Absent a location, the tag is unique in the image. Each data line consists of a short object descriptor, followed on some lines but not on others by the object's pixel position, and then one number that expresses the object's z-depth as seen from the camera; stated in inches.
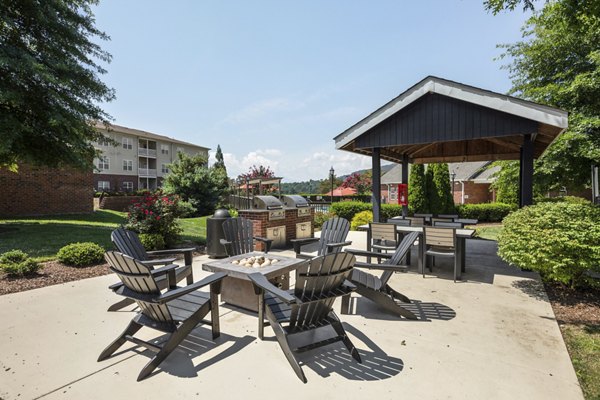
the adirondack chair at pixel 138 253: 153.0
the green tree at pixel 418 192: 652.7
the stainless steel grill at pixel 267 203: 313.9
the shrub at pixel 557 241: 156.2
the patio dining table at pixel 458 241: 217.2
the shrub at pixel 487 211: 647.1
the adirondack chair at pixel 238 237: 184.1
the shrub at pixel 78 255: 238.4
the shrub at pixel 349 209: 597.0
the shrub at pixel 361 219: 500.1
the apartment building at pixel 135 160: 1255.5
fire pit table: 139.6
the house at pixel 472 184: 926.4
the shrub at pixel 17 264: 203.8
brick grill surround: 305.3
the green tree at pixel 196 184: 728.3
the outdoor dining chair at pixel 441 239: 211.5
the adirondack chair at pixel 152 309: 100.8
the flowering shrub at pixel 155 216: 290.5
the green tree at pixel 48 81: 304.2
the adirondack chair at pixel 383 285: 142.7
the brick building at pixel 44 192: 508.1
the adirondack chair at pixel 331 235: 202.9
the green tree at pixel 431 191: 655.8
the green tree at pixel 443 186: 660.7
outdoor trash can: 282.0
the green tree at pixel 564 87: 383.9
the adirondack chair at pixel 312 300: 102.4
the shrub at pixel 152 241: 284.4
